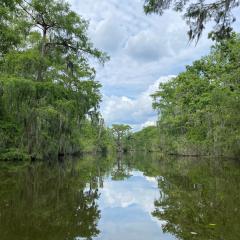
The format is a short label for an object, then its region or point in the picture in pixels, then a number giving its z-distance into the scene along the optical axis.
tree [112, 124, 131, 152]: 69.81
